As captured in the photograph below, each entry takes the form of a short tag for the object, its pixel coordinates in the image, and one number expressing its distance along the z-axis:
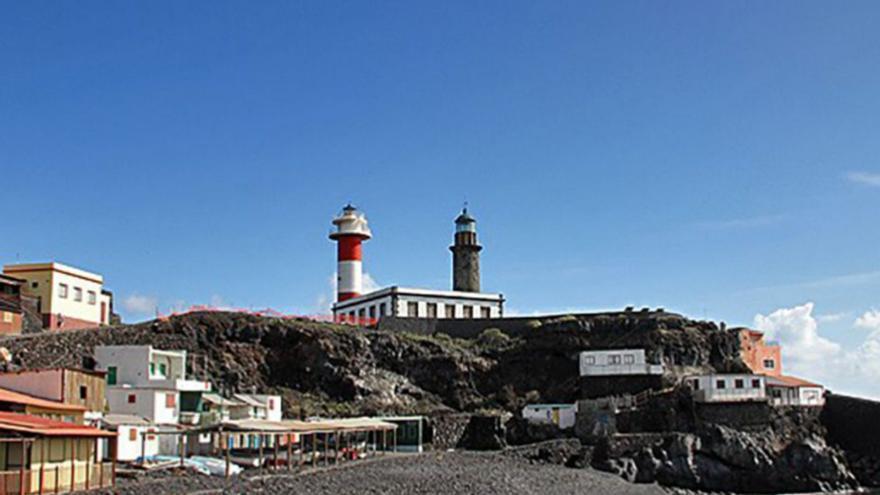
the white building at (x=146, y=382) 41.44
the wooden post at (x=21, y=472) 23.92
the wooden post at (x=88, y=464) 27.56
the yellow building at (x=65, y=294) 55.50
